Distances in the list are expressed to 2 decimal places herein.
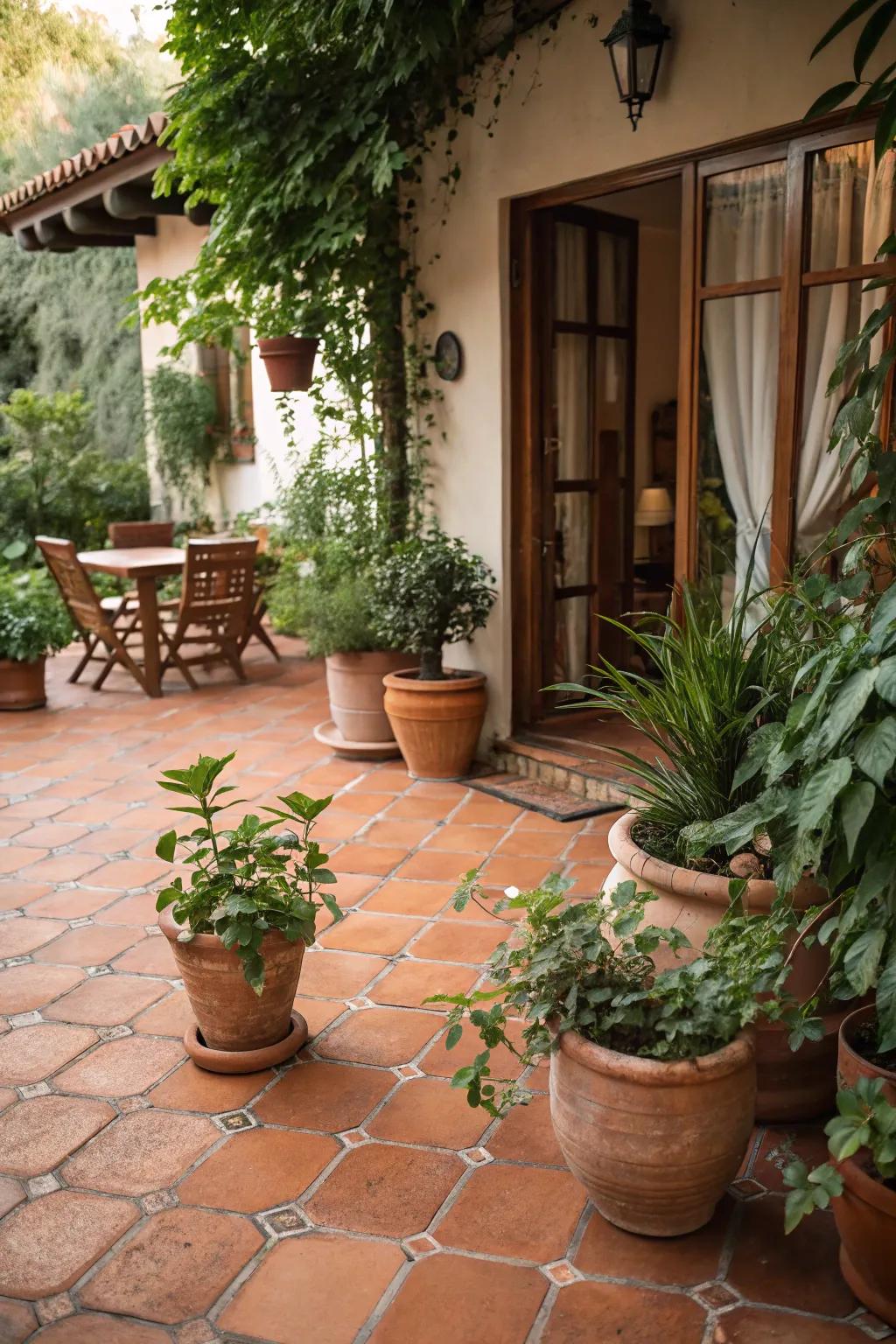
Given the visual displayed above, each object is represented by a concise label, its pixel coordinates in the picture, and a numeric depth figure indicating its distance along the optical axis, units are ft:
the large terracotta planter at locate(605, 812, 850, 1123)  8.16
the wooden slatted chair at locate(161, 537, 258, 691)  21.58
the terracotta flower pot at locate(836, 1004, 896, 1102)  6.59
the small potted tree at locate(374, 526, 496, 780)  16.40
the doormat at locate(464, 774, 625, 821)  15.29
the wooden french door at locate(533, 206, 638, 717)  17.22
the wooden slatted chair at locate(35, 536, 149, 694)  21.84
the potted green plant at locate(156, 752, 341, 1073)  9.01
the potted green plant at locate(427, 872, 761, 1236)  6.88
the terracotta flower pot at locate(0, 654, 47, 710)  21.40
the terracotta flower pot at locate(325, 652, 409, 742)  17.97
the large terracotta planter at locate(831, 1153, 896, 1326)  6.19
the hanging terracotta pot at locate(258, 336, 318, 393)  18.97
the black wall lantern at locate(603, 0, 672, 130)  12.86
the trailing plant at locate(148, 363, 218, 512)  32.35
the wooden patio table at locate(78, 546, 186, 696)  21.85
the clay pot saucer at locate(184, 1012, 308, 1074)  9.36
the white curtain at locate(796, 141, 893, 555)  11.72
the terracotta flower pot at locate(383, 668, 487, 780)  16.46
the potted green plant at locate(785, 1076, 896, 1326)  6.07
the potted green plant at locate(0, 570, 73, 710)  21.13
